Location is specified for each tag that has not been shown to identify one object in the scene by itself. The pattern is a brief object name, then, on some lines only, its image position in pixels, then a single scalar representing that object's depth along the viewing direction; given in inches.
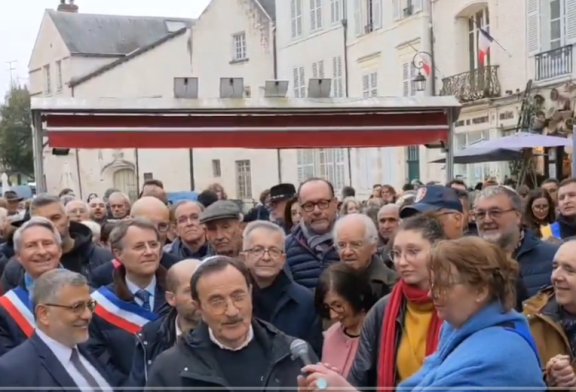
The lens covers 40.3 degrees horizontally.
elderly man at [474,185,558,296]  173.3
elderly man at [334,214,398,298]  175.8
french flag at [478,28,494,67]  687.7
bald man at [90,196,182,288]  239.6
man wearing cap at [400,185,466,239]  169.3
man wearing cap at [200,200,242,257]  209.2
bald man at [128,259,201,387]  146.4
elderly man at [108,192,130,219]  333.7
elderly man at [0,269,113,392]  138.2
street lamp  786.8
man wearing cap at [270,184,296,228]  284.0
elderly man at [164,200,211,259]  240.1
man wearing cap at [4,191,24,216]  440.1
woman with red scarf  131.8
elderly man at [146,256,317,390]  116.4
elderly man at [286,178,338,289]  198.1
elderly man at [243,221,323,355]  165.0
